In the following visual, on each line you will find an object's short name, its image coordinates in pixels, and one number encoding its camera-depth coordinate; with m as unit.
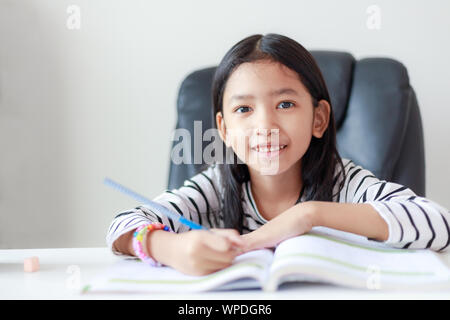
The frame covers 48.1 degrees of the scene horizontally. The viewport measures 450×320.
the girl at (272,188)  0.82
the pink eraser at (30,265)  0.81
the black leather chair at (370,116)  1.38
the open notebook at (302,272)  0.65
